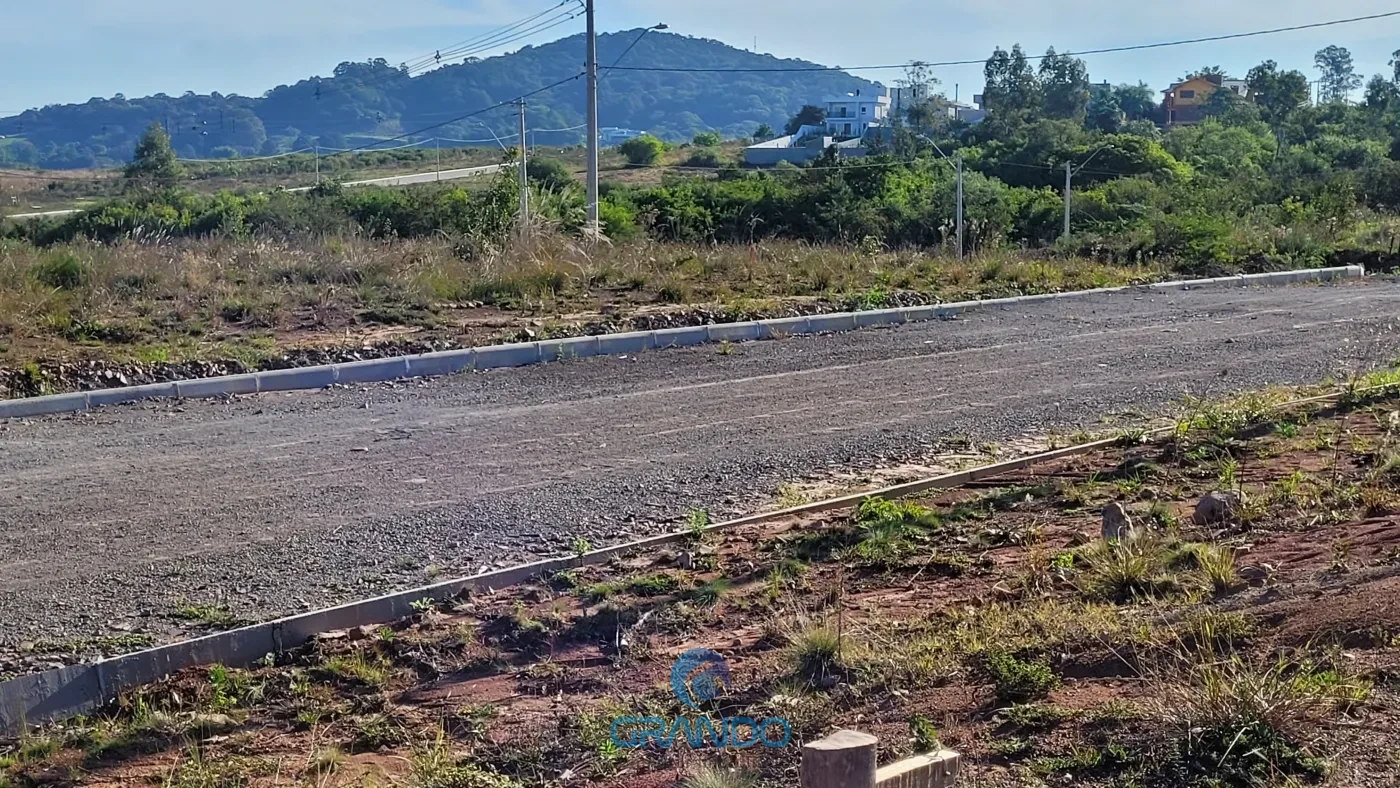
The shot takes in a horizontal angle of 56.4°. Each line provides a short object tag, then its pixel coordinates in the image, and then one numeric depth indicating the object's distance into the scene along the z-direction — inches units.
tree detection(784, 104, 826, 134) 4992.9
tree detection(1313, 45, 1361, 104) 6127.0
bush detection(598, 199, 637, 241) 1050.1
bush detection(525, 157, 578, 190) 1930.7
